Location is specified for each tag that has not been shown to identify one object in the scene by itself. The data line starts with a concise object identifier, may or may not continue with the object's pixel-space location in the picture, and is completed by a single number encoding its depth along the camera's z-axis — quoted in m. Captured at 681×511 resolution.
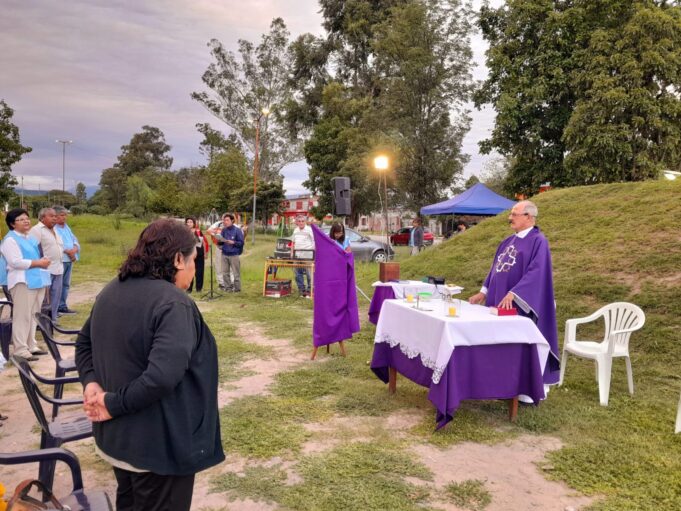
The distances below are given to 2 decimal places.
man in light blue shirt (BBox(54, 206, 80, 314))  8.23
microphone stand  11.37
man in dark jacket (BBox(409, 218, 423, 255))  18.25
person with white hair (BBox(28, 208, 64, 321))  7.52
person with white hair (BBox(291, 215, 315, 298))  11.95
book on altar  4.48
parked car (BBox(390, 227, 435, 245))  32.72
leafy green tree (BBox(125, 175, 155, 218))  52.62
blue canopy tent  18.09
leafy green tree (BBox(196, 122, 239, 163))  46.50
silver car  18.89
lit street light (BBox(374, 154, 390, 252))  12.63
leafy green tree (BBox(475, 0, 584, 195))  20.80
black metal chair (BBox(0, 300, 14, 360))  5.70
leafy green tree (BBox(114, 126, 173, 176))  69.88
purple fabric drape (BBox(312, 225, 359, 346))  6.35
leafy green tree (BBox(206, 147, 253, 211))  42.00
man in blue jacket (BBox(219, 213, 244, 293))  11.86
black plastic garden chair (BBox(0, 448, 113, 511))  1.97
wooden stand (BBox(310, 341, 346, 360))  6.61
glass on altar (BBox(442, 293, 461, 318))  4.39
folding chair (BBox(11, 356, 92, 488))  2.67
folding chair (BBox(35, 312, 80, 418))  4.19
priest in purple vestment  4.86
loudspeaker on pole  9.23
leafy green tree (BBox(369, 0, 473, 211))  26.89
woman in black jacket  1.79
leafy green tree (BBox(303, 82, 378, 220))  30.79
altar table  4.11
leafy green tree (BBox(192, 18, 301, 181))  41.94
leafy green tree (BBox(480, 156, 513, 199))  46.27
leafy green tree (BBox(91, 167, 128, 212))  69.50
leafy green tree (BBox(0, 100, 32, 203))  26.23
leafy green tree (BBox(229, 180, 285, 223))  38.34
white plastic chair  5.11
